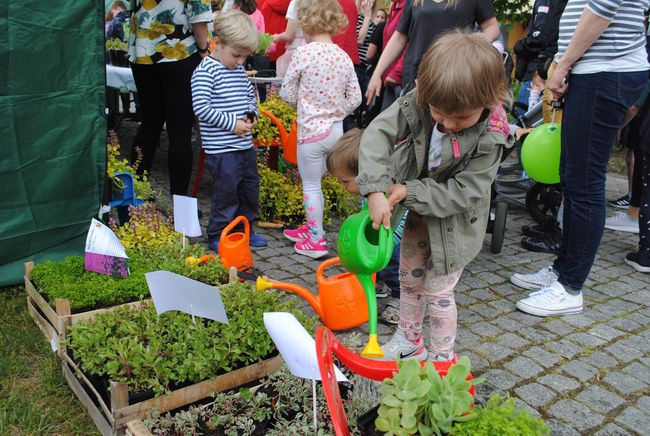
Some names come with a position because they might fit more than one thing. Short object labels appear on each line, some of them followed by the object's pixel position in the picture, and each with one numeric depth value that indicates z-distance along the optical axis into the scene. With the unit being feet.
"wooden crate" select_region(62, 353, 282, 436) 6.08
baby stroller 13.76
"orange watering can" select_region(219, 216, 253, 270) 10.48
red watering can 4.46
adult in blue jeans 9.27
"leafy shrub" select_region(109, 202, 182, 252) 10.16
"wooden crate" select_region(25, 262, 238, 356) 7.54
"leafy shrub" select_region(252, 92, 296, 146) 14.71
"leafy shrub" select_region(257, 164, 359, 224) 14.76
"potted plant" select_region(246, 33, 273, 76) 18.57
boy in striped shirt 11.50
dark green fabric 9.43
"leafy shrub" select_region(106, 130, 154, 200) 11.17
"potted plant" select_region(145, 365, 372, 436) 5.98
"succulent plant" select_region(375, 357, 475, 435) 4.28
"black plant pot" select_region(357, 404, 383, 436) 4.79
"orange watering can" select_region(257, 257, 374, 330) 8.76
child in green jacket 6.17
